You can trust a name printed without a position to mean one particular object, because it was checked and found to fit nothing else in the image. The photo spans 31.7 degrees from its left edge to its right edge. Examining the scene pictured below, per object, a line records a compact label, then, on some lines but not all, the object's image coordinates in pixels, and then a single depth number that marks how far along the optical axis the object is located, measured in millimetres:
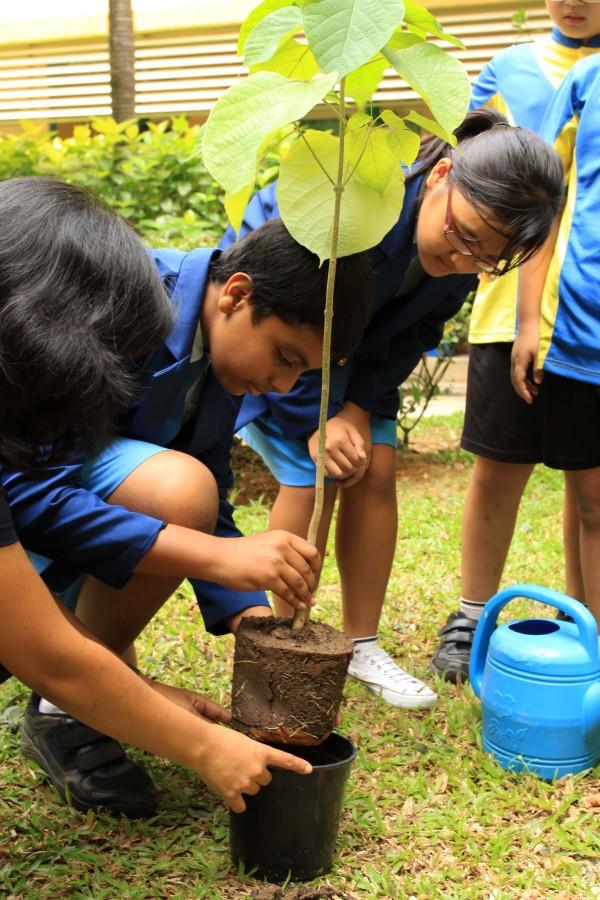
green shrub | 5316
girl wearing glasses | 2289
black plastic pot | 1774
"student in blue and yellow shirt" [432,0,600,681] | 2818
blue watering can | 2213
